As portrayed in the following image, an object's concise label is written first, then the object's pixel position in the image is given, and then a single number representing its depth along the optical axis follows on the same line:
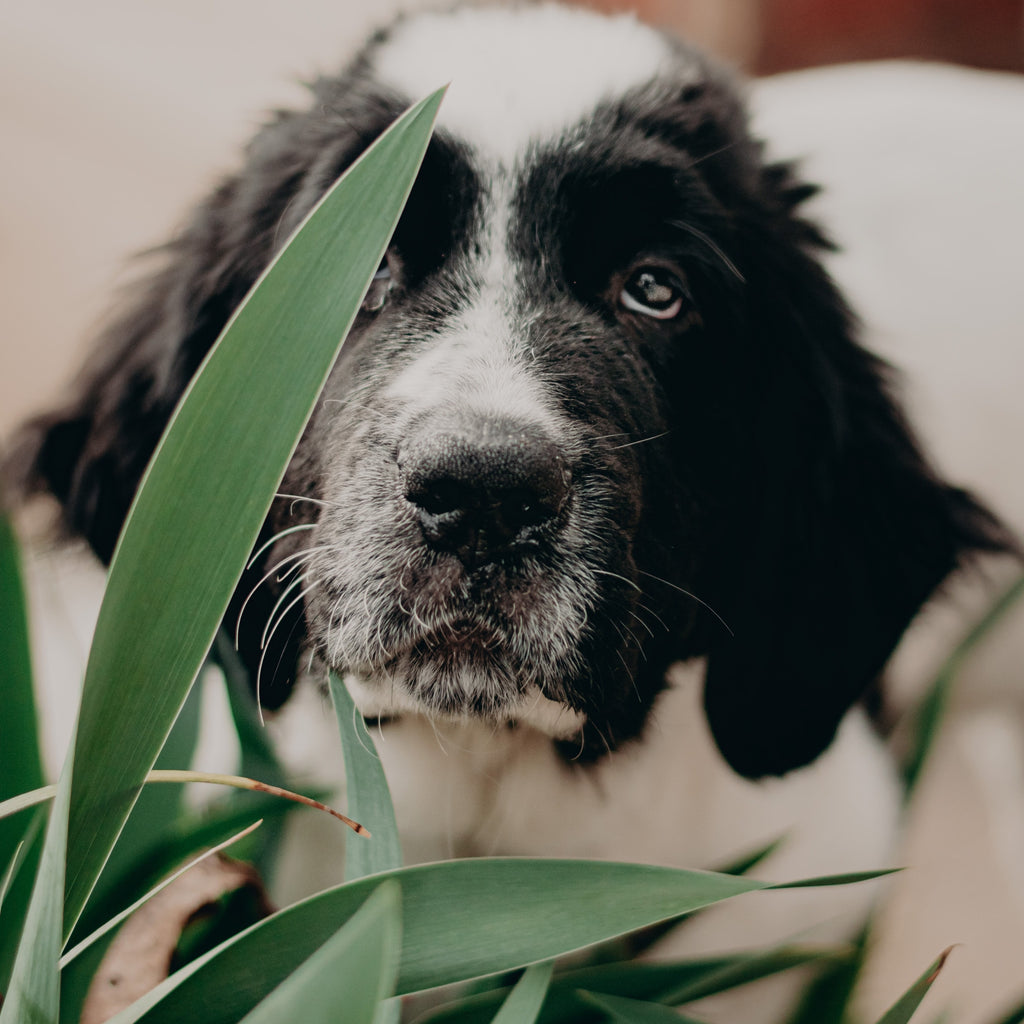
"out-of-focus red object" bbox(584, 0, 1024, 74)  1.17
